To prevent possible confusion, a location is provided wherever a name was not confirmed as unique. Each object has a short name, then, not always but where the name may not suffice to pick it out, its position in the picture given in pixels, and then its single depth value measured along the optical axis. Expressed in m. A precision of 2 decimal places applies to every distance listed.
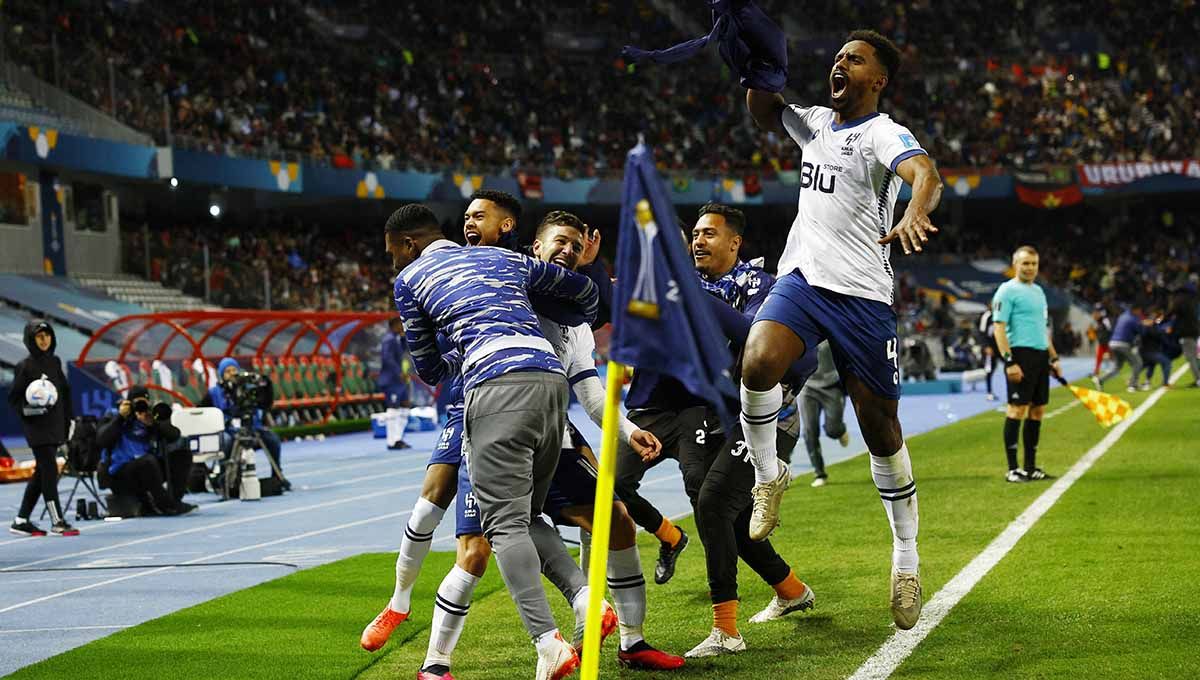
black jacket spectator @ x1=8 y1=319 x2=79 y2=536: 12.76
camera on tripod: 15.72
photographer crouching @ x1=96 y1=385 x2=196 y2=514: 13.80
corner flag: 4.30
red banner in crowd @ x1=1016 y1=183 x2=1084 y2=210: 54.81
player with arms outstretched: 6.04
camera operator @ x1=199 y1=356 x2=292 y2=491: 15.77
